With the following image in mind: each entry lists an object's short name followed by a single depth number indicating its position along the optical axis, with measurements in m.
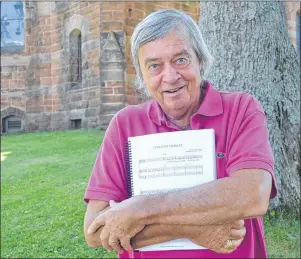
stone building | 14.07
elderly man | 1.77
